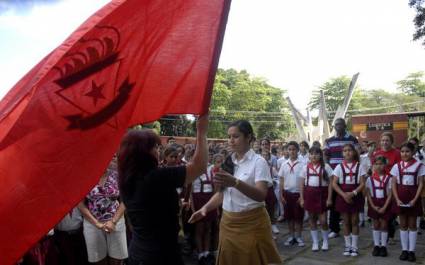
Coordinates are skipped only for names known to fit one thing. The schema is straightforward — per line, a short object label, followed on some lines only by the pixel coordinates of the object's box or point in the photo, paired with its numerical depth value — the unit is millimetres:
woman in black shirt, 2658
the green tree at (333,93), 68531
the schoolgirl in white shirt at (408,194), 6605
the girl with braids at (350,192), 7012
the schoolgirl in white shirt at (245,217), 3977
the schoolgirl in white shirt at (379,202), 6918
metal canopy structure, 41800
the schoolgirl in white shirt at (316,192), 7328
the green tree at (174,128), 45991
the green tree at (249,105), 55156
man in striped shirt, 7887
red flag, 2469
